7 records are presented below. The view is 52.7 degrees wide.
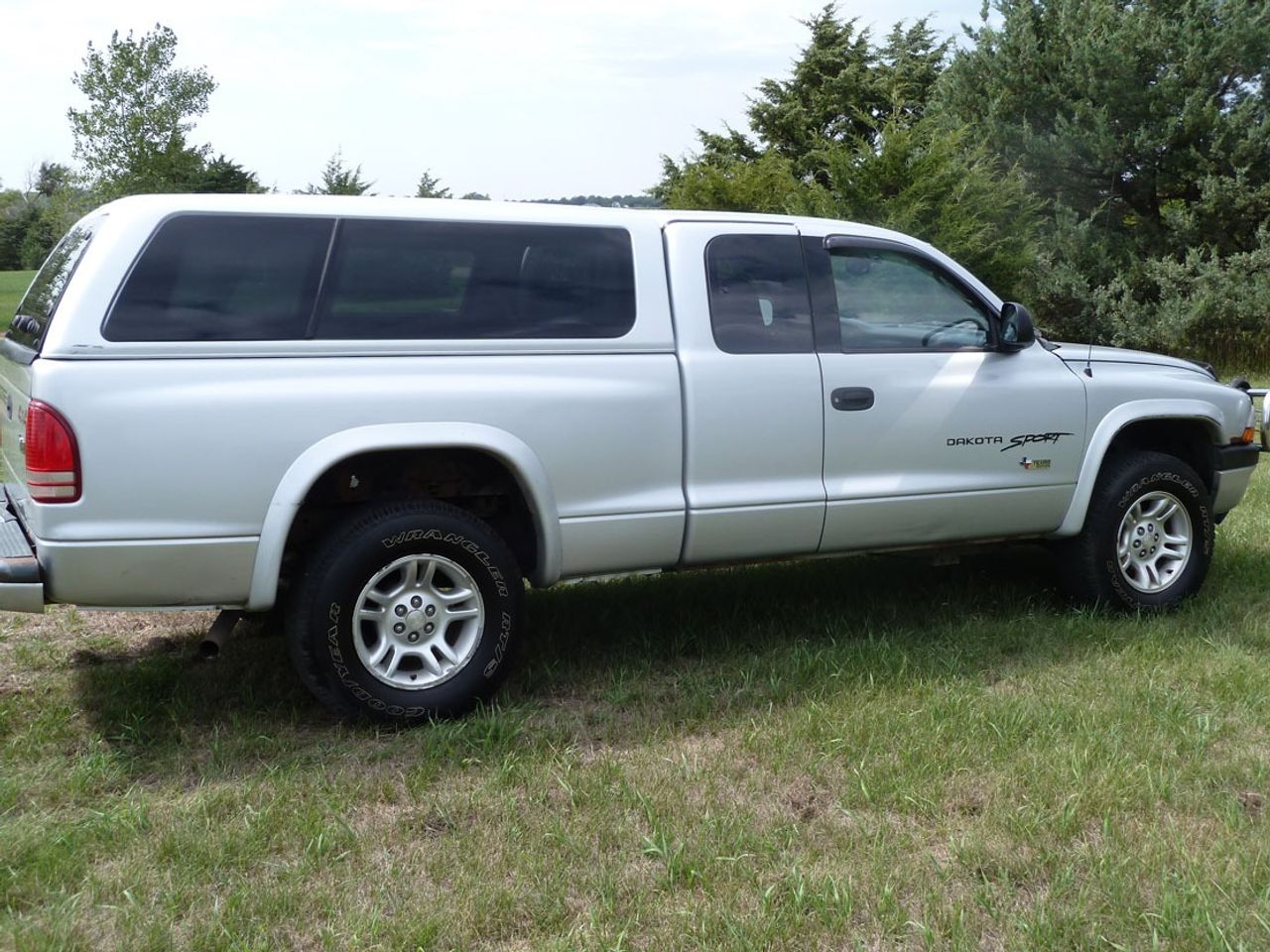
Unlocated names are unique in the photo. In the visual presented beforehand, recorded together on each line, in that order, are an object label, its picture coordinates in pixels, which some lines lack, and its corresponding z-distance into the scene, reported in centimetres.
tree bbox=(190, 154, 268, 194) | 3281
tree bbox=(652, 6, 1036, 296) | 1498
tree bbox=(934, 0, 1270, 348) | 1797
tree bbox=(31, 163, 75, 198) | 6915
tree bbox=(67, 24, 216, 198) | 2931
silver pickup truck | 405
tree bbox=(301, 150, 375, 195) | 2342
